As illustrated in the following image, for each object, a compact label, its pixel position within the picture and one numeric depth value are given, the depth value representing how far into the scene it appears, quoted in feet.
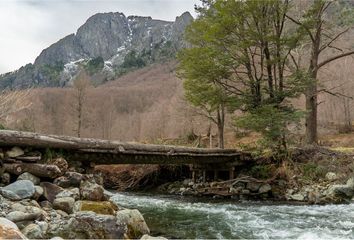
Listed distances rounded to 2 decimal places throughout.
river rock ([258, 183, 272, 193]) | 52.90
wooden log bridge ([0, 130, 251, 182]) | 26.94
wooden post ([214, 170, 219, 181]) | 62.26
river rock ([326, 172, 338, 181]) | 50.42
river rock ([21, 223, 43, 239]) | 18.01
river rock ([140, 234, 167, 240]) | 19.30
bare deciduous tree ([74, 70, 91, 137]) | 124.19
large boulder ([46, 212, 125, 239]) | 18.91
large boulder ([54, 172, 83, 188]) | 25.84
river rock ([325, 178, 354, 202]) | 45.62
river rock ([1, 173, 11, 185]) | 24.25
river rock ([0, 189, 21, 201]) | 21.56
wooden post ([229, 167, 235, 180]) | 59.50
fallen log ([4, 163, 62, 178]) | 24.97
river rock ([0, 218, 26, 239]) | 15.30
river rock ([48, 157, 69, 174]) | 27.30
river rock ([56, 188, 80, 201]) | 24.02
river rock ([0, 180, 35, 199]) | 22.01
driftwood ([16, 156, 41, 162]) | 25.98
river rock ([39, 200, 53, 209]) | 22.33
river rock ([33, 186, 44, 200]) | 22.76
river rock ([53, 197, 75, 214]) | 22.74
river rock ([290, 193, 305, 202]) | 48.32
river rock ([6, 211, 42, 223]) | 19.08
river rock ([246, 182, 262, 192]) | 53.93
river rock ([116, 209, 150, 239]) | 22.76
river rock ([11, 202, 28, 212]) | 20.07
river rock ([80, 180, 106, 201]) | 25.46
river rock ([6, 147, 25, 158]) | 25.52
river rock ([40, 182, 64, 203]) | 23.65
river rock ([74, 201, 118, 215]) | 22.88
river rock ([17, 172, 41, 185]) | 24.45
